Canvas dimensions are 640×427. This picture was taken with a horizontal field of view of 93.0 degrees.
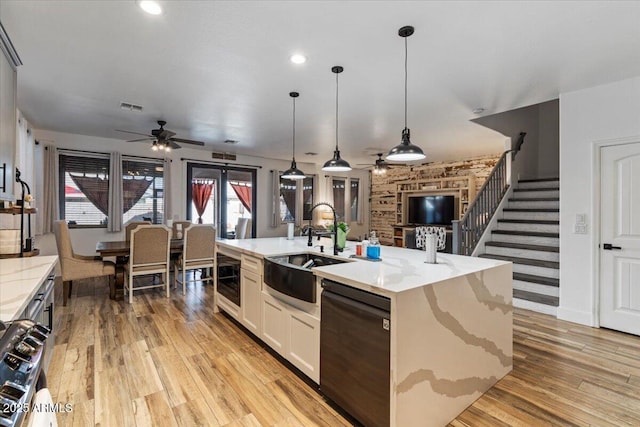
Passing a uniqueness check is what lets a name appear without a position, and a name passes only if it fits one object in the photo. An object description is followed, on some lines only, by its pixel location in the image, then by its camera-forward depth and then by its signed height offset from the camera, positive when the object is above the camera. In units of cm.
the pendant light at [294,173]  391 +50
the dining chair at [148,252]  420 -58
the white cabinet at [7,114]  215 +73
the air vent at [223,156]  716 +134
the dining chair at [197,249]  468 -59
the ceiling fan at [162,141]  441 +104
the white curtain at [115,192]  583 +37
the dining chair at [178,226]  554 -28
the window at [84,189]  557 +41
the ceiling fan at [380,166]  657 +101
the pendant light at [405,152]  249 +50
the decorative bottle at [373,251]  256 -33
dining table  420 -59
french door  699 +39
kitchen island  162 -76
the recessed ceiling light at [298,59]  268 +138
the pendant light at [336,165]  336 +53
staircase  400 -48
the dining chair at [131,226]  517 -25
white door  320 -27
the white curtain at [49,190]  524 +37
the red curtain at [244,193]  759 +47
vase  300 -27
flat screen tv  788 +6
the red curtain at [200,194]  699 +41
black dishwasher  163 -83
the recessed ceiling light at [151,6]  198 +137
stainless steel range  74 -45
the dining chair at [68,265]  399 -73
